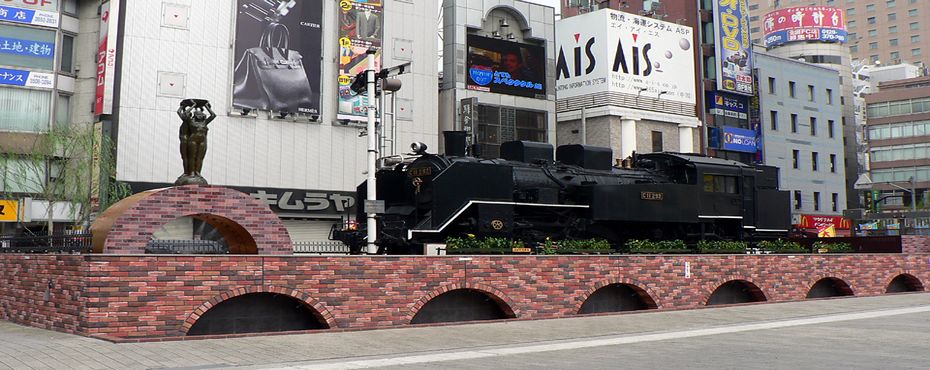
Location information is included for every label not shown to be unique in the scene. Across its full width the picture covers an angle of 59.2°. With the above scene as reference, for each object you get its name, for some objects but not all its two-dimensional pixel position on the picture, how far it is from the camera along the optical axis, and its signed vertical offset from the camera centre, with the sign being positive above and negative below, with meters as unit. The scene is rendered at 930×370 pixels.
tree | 31.94 +3.17
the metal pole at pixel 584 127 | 41.47 +6.24
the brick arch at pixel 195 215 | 13.80 +0.53
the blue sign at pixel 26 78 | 32.75 +6.91
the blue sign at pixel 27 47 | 32.53 +8.10
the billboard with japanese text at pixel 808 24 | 74.81 +20.48
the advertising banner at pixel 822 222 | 54.28 +1.70
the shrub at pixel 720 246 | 22.36 +0.03
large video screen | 39.53 +8.91
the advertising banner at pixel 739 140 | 49.94 +6.70
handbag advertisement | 33.53 +8.00
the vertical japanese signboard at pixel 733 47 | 49.62 +12.35
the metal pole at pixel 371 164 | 18.54 +1.95
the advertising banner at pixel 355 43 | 35.56 +8.96
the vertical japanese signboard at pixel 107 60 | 32.38 +7.48
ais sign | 43.16 +10.39
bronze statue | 15.59 +2.16
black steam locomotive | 20.34 +1.37
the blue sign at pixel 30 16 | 32.38 +9.35
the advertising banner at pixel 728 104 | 49.94 +8.88
